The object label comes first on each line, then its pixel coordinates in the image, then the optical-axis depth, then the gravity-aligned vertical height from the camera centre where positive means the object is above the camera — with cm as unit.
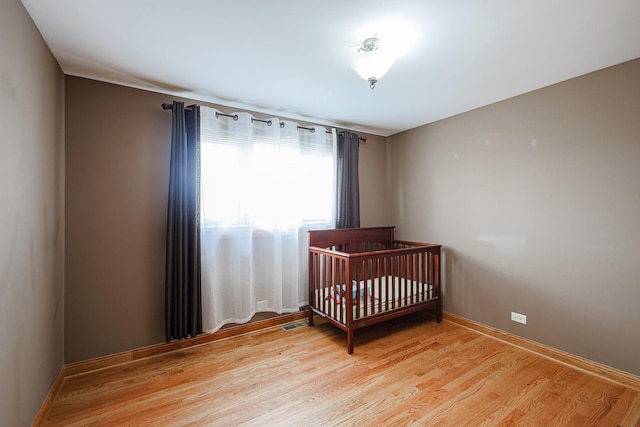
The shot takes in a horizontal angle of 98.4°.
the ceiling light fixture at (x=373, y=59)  170 +97
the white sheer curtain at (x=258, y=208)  261 +7
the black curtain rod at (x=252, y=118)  240 +98
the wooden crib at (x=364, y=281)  255 -69
